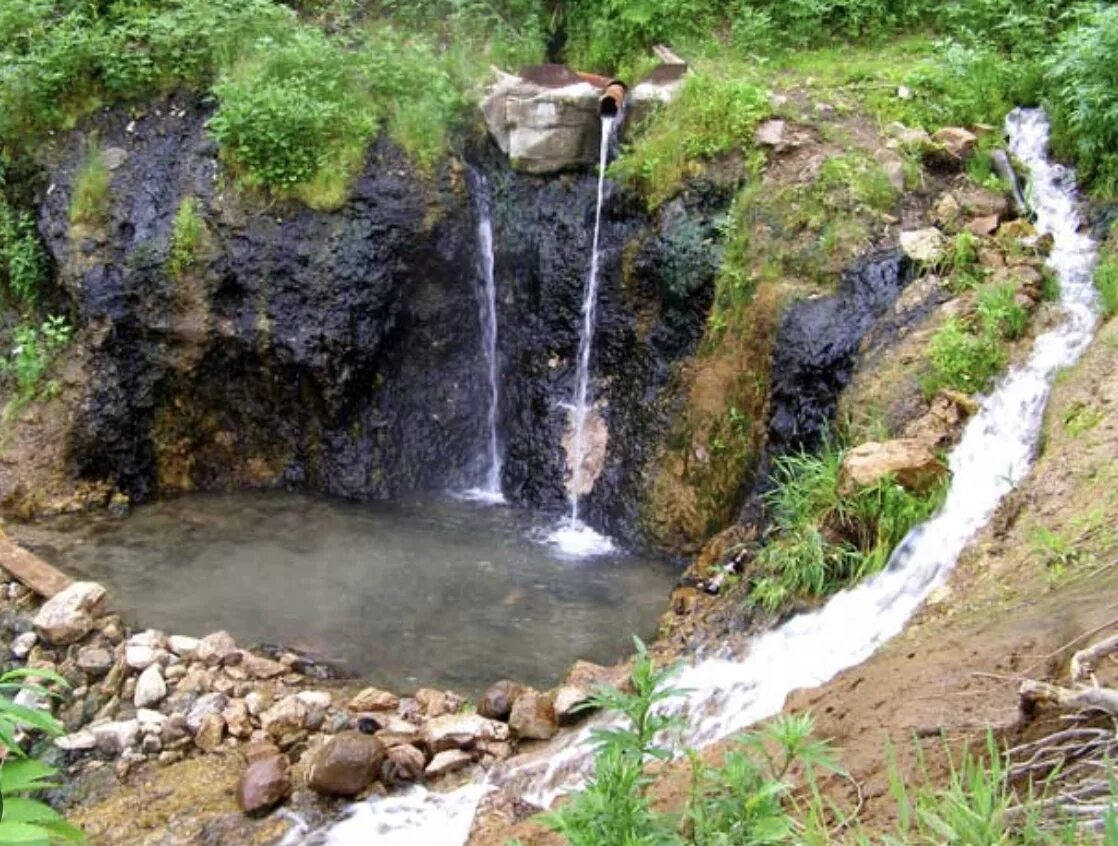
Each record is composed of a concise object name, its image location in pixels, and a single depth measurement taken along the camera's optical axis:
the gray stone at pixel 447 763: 4.75
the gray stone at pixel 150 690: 5.39
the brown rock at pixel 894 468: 5.01
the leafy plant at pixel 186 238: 8.09
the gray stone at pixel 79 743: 5.09
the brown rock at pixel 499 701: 5.12
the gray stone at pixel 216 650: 5.68
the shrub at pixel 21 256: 8.54
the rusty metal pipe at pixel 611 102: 8.21
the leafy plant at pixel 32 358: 8.14
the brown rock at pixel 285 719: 5.13
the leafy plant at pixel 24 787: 1.73
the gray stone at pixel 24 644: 5.82
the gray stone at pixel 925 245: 6.36
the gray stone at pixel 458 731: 4.86
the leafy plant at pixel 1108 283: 5.70
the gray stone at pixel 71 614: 5.87
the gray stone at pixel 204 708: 5.19
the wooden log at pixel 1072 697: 2.40
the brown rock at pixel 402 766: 4.72
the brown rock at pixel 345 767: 4.62
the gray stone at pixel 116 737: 5.11
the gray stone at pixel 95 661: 5.62
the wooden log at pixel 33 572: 6.32
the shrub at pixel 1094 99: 6.72
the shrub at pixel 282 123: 8.16
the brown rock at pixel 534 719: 4.91
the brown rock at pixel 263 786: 4.59
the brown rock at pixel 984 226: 6.55
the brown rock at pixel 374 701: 5.33
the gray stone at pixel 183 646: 5.74
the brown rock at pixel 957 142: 7.13
